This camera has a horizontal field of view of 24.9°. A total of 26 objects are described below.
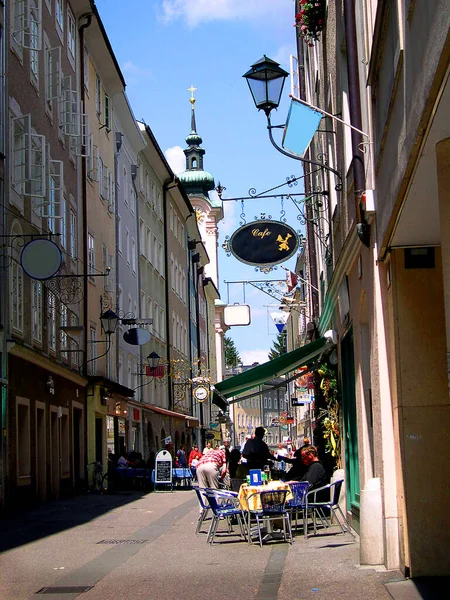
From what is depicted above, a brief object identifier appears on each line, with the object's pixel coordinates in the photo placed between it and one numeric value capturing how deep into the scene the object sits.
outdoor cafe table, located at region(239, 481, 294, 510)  14.53
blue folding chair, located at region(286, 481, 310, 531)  14.44
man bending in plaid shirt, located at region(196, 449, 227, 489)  20.80
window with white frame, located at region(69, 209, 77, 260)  30.88
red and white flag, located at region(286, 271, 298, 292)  47.13
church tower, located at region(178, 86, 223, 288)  88.50
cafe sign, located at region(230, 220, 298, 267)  18.81
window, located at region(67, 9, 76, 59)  32.31
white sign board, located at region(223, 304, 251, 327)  37.09
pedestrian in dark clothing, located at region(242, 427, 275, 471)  18.38
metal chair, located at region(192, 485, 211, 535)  15.85
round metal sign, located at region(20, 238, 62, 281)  21.41
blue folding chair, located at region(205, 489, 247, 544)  14.73
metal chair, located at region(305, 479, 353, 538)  14.55
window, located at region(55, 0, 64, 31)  30.41
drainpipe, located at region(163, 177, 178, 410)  53.97
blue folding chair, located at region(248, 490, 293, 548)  14.08
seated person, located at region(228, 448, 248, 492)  18.44
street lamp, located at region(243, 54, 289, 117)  14.07
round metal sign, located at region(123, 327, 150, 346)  35.41
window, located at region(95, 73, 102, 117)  36.81
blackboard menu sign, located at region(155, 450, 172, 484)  32.78
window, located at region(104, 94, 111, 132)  38.93
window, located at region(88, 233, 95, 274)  33.97
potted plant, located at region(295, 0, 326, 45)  17.41
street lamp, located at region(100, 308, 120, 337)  32.06
